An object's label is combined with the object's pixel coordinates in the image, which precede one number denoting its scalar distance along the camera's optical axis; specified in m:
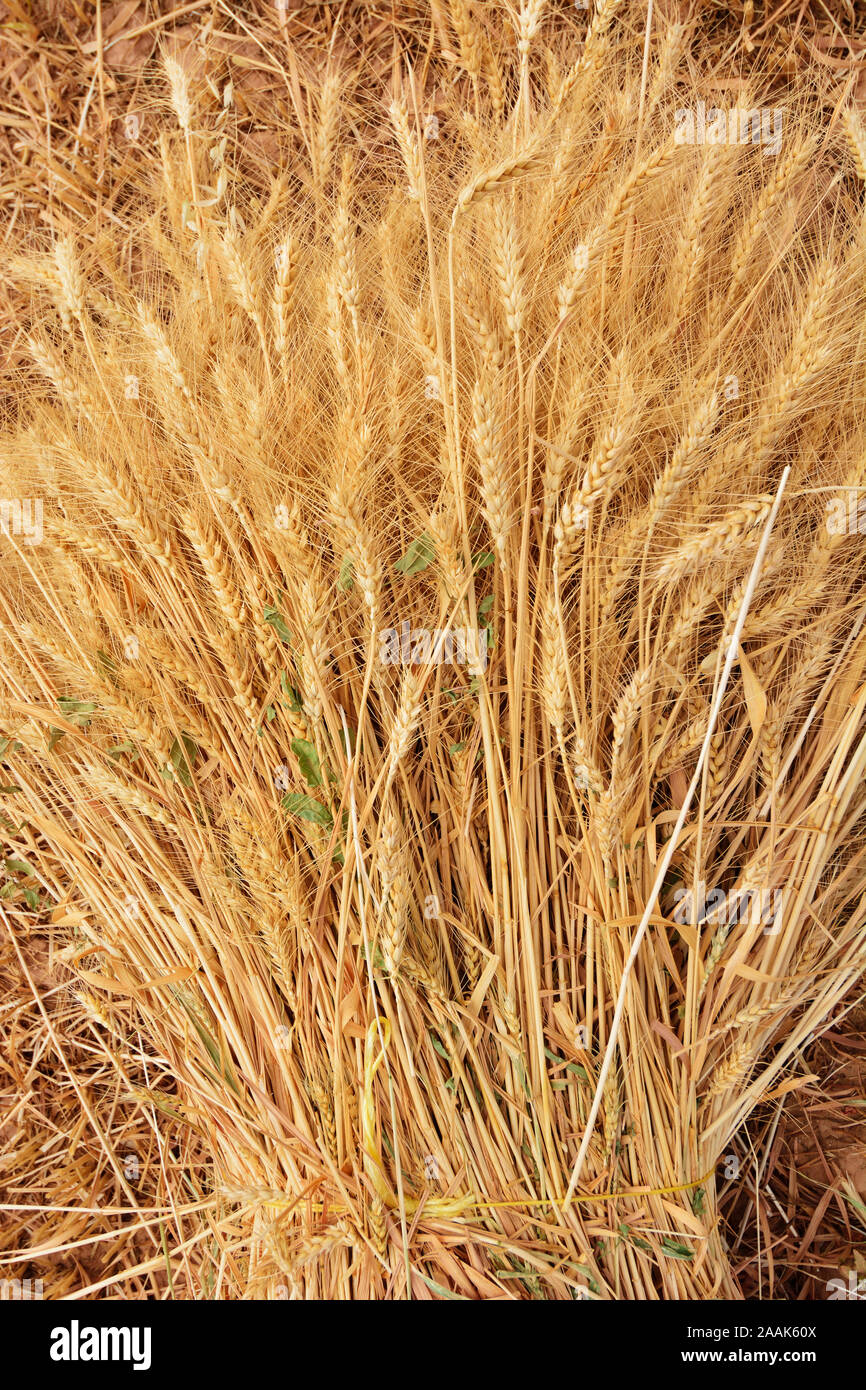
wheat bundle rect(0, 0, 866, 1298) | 0.92
